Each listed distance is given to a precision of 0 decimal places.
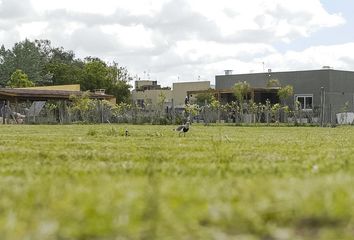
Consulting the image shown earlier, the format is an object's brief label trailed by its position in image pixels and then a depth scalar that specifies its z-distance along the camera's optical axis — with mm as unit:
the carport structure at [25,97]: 36969
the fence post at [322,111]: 31306
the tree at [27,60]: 81938
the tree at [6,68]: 80688
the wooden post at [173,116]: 34875
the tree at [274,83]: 50719
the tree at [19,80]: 68812
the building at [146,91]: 73938
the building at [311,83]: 47375
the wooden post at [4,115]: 35703
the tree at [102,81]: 74375
